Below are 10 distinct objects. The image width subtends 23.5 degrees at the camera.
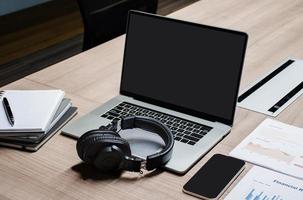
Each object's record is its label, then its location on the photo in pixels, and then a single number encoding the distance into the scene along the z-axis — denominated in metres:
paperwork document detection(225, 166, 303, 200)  1.66
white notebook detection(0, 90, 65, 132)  1.85
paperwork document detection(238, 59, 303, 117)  2.04
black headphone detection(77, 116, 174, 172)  1.70
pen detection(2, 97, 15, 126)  1.86
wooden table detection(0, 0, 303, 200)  1.69
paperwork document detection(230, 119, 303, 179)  1.77
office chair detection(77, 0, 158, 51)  2.75
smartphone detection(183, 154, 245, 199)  1.67
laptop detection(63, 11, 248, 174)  1.85
